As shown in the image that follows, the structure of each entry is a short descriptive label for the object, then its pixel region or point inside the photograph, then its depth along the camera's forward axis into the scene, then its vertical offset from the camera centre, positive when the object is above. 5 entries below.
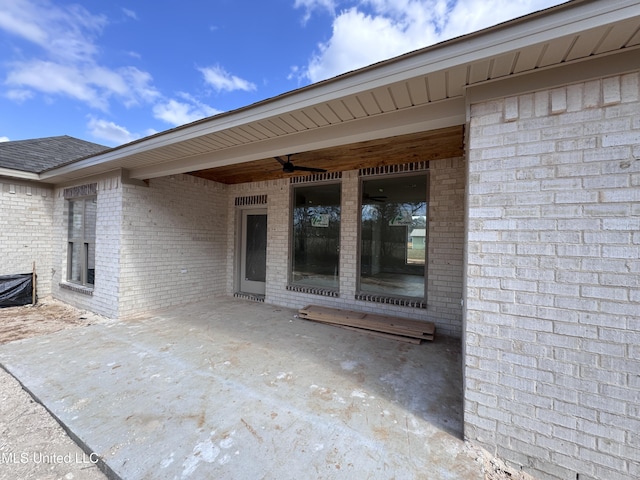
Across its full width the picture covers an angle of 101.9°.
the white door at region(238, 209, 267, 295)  6.16 -0.31
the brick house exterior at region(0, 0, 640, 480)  1.48 +0.26
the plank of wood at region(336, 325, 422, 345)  3.70 -1.42
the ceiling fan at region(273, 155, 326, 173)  4.01 +1.15
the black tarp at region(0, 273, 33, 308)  5.07 -1.11
